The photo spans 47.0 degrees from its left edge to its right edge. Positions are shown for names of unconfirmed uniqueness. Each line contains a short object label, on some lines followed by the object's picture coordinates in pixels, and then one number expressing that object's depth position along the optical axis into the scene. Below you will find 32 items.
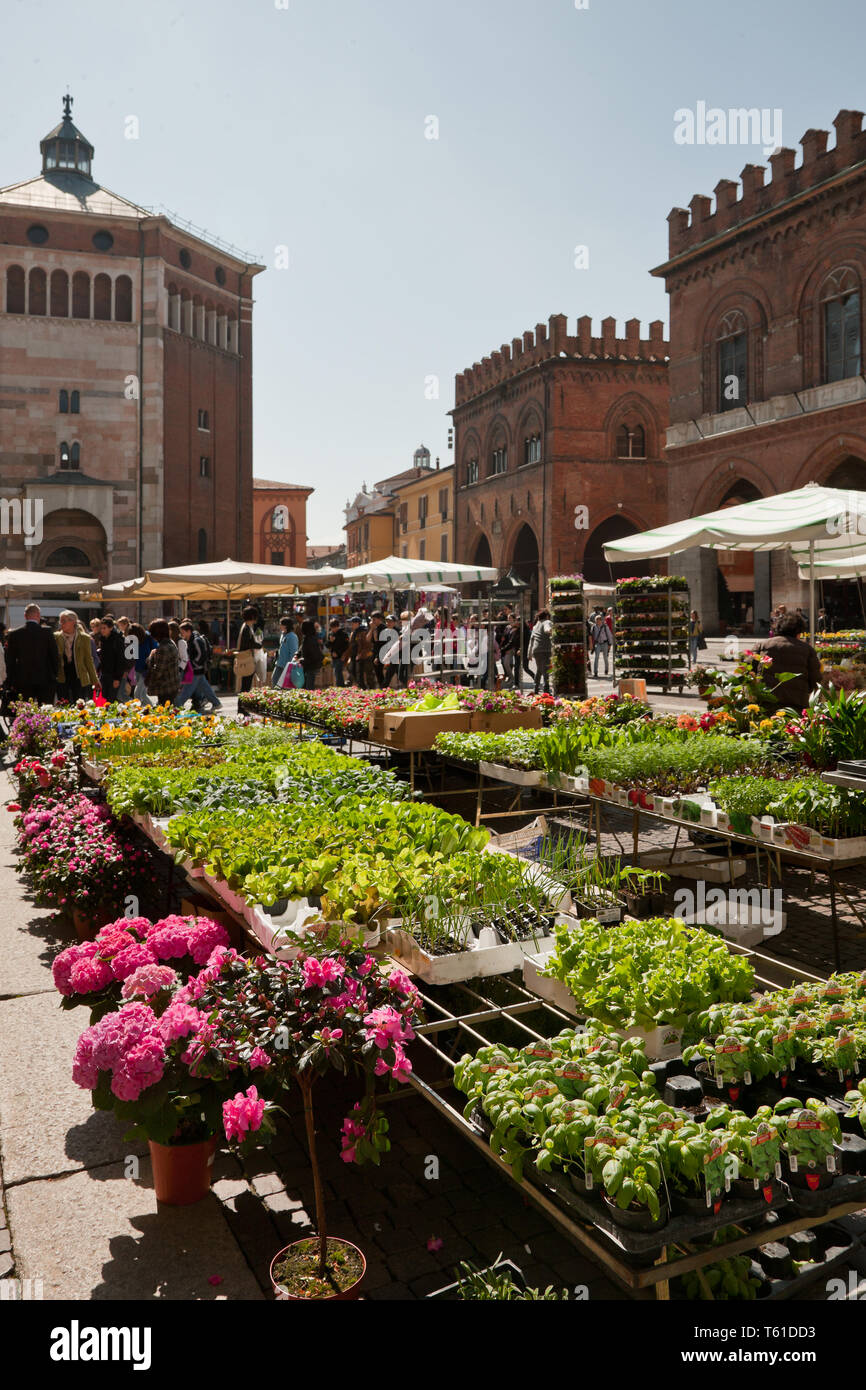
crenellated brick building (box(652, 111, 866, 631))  26.08
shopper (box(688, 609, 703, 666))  23.39
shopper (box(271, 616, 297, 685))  16.61
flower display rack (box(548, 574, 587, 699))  18.42
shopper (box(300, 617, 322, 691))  17.05
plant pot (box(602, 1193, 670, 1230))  2.27
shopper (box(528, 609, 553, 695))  20.23
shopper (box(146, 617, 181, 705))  13.77
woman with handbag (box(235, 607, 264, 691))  17.97
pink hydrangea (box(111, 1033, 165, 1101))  3.14
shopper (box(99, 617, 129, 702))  16.08
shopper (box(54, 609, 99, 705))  14.20
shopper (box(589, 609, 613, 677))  26.50
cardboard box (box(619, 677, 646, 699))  10.28
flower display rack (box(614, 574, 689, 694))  21.50
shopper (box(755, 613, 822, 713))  8.09
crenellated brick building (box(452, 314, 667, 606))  42.12
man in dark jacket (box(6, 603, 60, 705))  13.57
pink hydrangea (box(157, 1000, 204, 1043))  3.18
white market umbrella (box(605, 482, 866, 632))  8.83
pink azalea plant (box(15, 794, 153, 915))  6.02
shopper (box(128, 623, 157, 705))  17.16
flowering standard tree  2.85
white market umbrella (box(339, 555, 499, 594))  17.97
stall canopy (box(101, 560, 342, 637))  18.53
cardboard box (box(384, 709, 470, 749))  9.05
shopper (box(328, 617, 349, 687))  21.05
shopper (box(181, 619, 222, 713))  16.23
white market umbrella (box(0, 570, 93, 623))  18.91
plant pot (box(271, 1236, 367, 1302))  2.70
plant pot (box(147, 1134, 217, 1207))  3.39
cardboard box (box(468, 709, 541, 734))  9.30
